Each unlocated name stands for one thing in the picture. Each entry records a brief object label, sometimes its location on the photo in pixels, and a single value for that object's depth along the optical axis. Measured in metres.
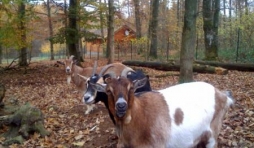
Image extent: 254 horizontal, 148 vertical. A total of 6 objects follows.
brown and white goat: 2.62
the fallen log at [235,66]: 9.16
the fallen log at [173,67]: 8.77
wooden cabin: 12.08
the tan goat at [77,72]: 6.79
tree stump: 4.59
